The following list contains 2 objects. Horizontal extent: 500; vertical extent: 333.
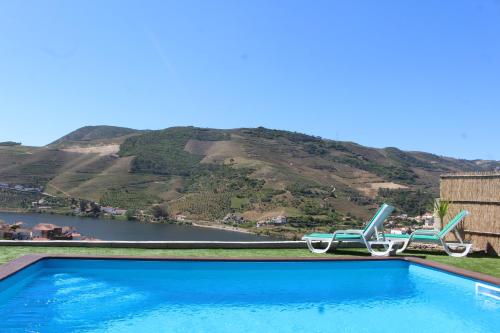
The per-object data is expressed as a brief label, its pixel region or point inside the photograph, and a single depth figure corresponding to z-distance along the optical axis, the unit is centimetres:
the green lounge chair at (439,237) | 827
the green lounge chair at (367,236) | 796
